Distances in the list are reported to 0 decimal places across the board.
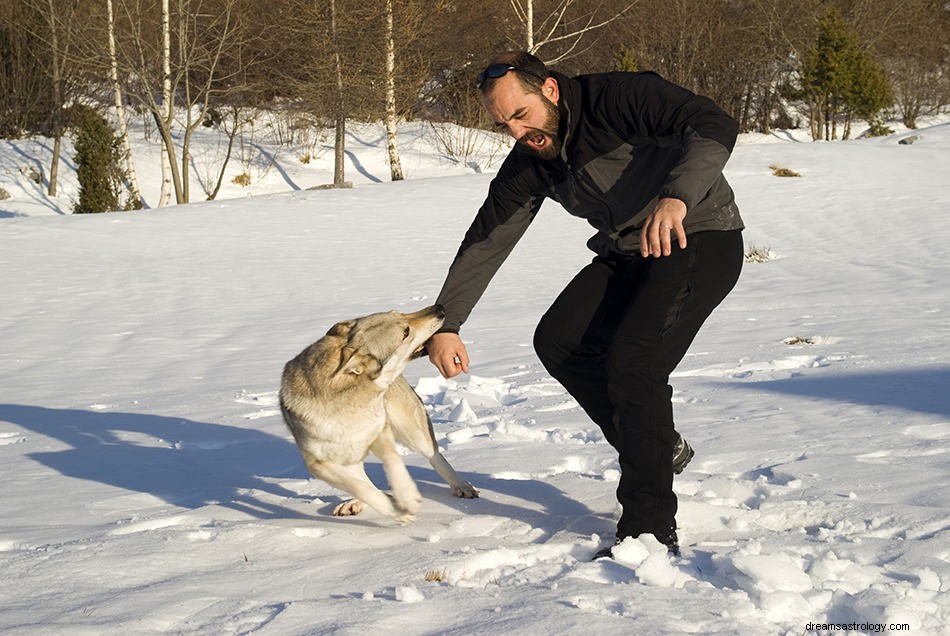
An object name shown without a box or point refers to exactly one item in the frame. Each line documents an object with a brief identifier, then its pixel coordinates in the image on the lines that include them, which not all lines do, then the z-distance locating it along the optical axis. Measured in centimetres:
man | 327
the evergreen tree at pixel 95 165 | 2369
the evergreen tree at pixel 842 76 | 3422
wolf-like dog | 405
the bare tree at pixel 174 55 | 2477
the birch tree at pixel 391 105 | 2806
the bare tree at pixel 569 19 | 3697
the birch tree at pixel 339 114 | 2756
